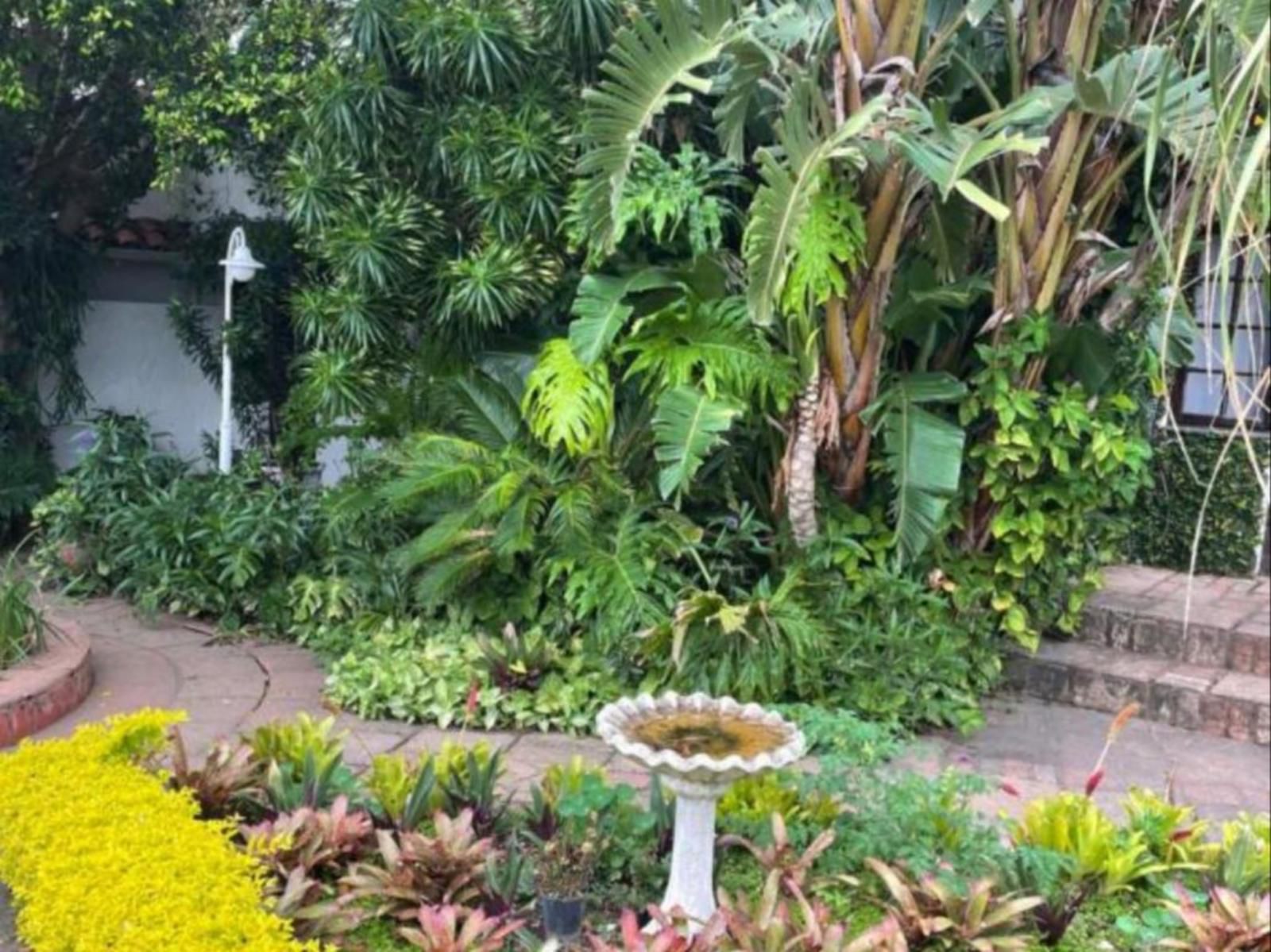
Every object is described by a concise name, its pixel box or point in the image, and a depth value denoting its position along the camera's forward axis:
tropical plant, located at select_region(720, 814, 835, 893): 3.06
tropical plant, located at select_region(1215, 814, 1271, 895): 3.19
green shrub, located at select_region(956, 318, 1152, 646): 4.79
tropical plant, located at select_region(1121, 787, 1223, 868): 3.39
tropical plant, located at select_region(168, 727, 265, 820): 3.34
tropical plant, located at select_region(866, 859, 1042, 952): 2.84
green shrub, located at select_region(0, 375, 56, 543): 7.70
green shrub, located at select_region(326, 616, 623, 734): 4.77
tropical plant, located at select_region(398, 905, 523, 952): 2.63
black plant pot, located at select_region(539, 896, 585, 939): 2.80
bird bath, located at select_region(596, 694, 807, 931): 2.69
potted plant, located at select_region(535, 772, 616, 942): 2.81
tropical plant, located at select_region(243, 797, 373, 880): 2.97
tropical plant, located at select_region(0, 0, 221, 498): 6.73
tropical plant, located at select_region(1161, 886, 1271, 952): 2.85
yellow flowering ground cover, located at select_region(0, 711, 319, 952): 2.38
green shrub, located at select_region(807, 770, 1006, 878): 3.13
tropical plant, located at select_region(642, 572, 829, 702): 4.62
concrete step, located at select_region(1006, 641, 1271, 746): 5.15
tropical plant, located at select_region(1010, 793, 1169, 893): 3.22
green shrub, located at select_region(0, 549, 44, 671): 4.64
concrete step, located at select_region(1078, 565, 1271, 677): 5.58
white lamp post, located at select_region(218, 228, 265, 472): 7.05
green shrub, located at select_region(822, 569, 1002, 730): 4.82
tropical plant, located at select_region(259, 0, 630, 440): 5.52
